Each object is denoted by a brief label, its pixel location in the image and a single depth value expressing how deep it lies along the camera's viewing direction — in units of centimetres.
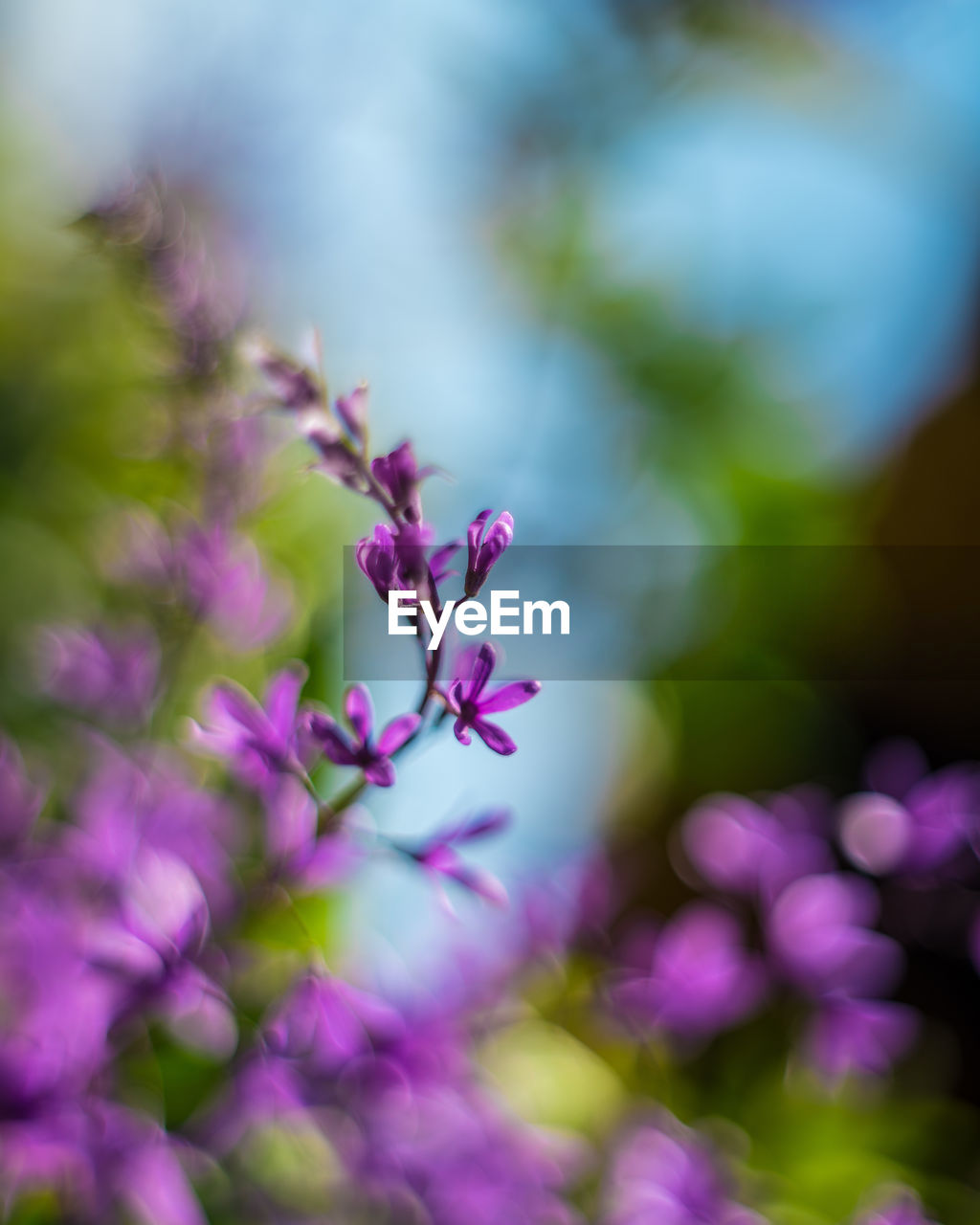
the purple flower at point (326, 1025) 25
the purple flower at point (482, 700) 18
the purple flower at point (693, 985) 34
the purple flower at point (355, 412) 19
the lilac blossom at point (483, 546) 17
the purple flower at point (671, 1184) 30
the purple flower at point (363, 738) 18
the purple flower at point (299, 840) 24
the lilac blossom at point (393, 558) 17
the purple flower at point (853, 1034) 35
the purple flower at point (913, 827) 33
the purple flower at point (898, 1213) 30
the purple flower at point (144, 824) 29
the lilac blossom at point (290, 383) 19
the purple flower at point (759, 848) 36
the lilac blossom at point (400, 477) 17
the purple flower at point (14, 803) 31
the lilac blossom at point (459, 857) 22
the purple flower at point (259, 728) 20
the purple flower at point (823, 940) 35
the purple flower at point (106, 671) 34
